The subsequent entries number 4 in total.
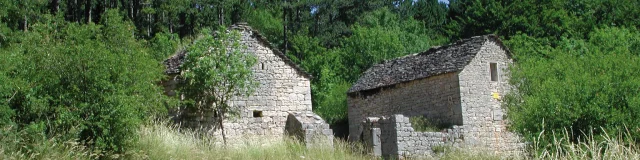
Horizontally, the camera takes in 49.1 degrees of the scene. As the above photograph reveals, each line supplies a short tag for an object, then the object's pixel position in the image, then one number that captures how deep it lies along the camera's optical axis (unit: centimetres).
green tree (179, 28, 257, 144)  1928
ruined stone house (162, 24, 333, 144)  2017
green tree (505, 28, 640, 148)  1764
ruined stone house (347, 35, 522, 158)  2536
